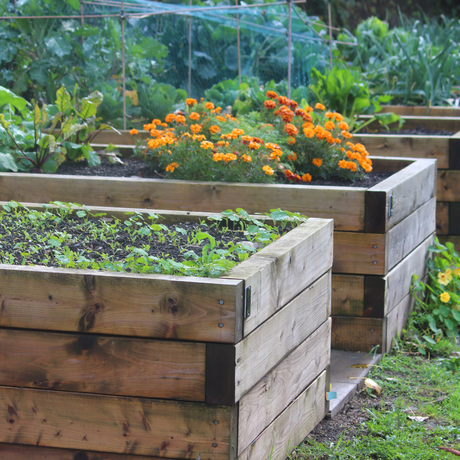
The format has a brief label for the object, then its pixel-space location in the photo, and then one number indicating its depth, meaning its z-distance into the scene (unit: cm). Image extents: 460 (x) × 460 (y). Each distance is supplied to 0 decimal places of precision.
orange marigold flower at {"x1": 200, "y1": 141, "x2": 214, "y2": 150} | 647
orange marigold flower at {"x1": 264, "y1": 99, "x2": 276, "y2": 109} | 760
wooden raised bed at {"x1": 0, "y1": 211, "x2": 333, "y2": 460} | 338
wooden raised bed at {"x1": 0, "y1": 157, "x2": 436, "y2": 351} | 610
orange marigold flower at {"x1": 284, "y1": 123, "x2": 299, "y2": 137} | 721
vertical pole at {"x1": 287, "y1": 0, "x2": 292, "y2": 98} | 948
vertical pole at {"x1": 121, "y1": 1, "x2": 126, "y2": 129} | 988
